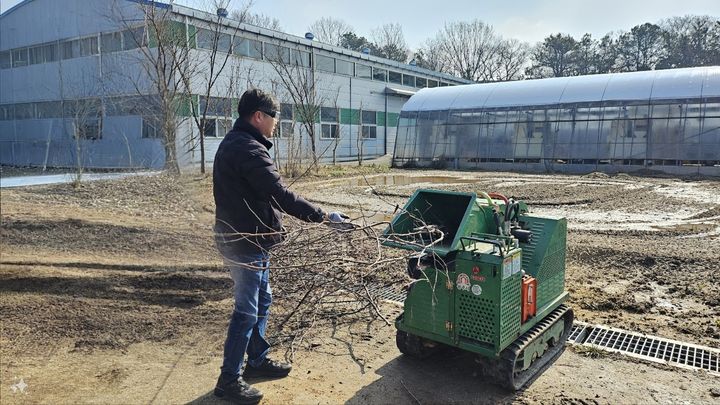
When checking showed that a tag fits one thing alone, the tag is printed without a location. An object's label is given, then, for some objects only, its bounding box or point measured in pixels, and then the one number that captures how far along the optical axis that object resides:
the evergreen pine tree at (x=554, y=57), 56.47
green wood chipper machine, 3.33
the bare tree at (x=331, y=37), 56.17
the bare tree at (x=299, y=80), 22.80
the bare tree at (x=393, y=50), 58.41
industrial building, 20.25
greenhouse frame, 19.83
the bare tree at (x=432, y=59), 61.06
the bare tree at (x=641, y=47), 51.47
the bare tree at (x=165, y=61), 15.58
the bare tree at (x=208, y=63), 20.33
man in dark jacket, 3.19
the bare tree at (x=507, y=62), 60.31
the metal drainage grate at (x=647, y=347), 4.08
